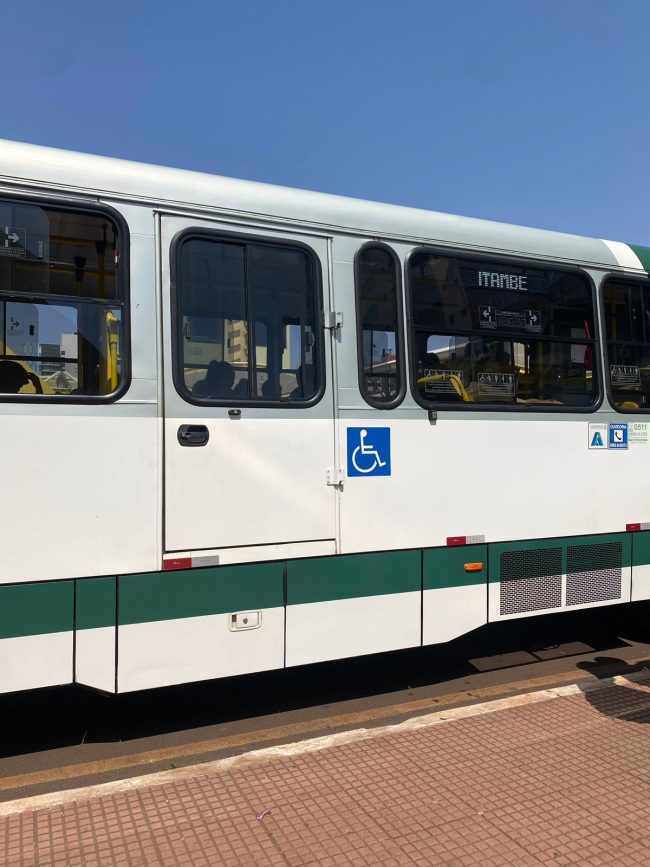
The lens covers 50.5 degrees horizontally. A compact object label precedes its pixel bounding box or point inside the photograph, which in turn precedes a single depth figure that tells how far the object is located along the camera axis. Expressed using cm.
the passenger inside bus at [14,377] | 366
